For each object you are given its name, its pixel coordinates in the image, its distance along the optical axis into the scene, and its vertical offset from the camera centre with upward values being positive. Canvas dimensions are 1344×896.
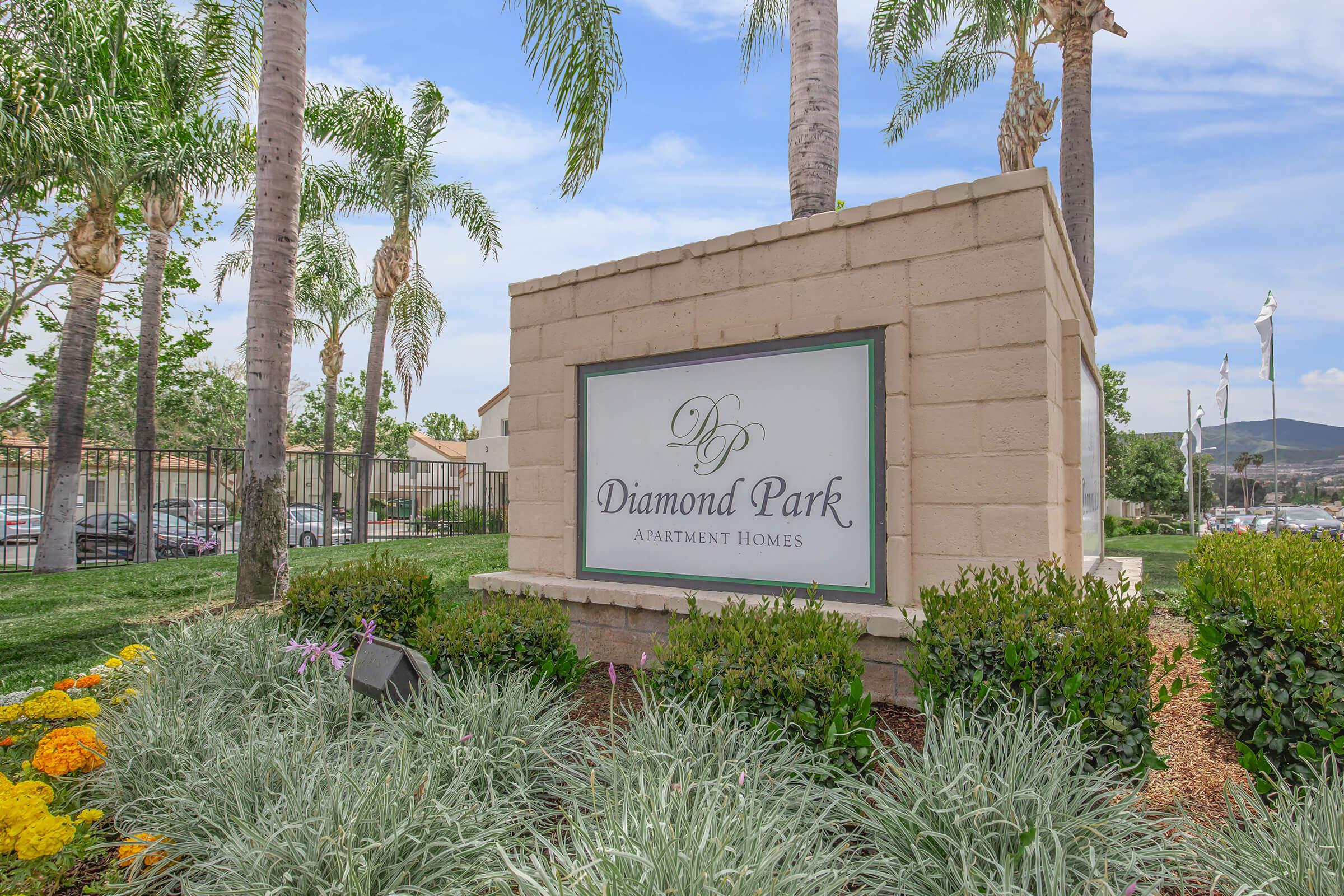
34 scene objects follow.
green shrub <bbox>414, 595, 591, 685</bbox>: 4.00 -0.93
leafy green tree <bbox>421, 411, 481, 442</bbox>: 68.31 +4.65
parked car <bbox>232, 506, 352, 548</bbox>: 20.42 -1.61
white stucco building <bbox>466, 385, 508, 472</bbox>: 37.22 +1.99
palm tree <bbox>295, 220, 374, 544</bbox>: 22.19 +6.35
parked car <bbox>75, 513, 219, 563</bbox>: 14.78 -1.37
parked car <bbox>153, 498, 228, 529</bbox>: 13.88 -1.03
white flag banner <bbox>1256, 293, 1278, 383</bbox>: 19.27 +4.02
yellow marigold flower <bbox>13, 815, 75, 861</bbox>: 2.52 -1.29
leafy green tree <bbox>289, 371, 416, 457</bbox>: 38.34 +3.02
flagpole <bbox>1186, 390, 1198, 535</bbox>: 27.16 +0.77
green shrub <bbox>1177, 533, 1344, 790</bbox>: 2.93 -0.80
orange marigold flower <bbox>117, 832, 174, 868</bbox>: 2.66 -1.40
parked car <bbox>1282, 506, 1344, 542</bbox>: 24.23 -1.42
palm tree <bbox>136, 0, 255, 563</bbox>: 12.27 +6.38
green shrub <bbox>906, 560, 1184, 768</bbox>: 2.81 -0.72
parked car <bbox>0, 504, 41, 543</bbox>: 21.48 -1.47
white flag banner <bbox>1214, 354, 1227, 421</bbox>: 27.36 +3.35
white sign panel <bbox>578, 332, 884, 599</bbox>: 4.39 +0.07
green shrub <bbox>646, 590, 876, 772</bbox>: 2.93 -0.84
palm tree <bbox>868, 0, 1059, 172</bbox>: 12.38 +8.03
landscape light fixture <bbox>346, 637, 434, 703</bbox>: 3.46 -0.95
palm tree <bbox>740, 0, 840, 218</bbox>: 6.95 +3.59
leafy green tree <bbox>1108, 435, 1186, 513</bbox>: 40.66 +0.28
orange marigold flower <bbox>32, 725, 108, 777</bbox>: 3.26 -1.29
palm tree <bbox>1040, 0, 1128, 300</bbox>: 11.16 +5.80
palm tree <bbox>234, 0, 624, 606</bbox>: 7.32 +2.49
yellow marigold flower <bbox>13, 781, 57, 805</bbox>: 2.76 -1.24
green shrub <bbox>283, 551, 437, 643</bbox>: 4.90 -0.85
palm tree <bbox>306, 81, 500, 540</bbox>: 17.45 +7.67
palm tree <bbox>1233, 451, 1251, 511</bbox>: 57.69 +1.34
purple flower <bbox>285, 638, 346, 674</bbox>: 2.97 -0.74
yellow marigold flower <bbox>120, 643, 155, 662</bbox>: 4.73 -1.17
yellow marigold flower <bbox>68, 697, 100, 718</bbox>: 3.88 -1.26
